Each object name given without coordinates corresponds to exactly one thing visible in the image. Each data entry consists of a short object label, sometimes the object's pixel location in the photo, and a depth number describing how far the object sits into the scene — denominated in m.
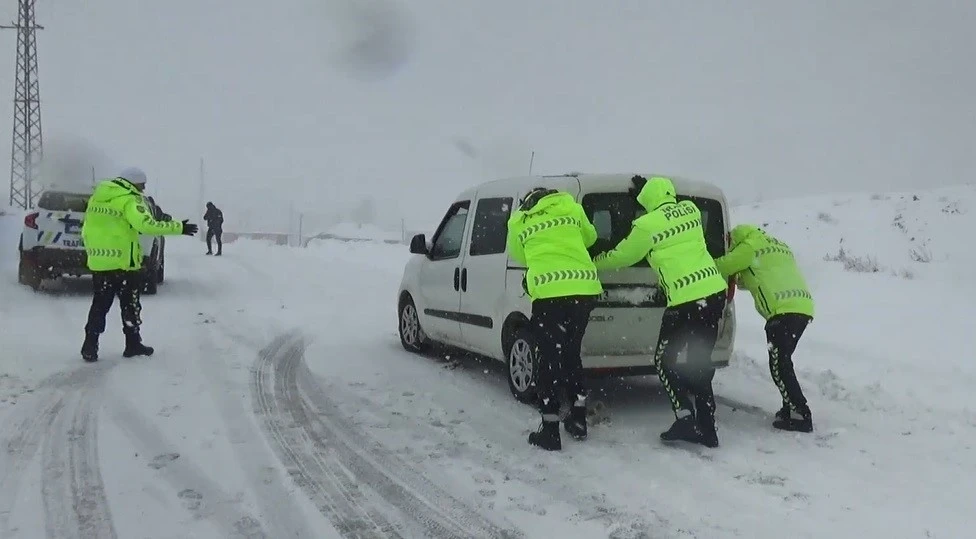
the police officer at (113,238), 7.04
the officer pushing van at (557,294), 4.97
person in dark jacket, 22.55
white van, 5.59
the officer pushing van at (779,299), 5.46
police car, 11.06
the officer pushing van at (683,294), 4.94
